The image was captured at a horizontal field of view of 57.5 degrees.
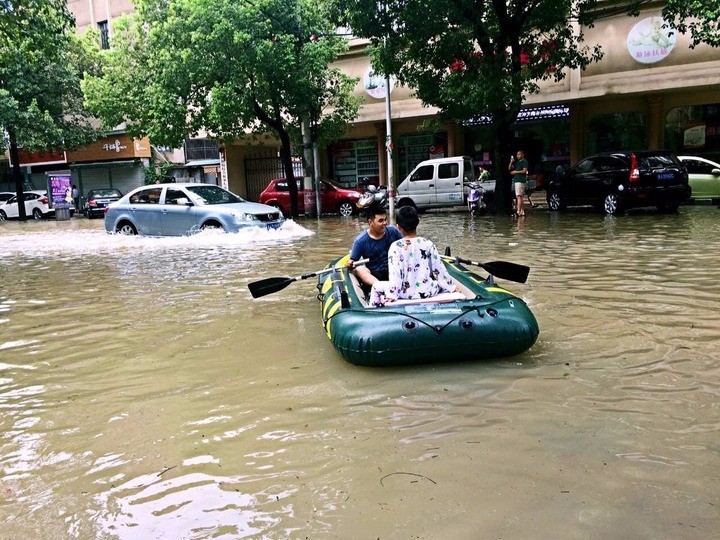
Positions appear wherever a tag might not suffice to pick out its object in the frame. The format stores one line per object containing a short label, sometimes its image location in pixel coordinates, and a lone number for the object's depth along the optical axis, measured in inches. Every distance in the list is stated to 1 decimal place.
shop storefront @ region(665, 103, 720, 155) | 800.3
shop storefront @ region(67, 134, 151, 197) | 1243.2
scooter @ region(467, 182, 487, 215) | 735.7
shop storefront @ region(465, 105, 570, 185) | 853.2
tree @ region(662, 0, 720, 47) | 501.0
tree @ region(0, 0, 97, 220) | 1016.9
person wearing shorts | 660.7
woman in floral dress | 209.9
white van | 786.2
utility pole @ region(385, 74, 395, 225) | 700.8
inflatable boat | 187.3
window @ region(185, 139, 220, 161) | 1341.0
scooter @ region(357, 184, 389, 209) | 808.3
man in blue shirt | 245.4
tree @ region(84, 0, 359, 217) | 745.0
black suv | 600.7
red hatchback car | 874.1
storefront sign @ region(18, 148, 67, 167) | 1325.0
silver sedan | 550.0
